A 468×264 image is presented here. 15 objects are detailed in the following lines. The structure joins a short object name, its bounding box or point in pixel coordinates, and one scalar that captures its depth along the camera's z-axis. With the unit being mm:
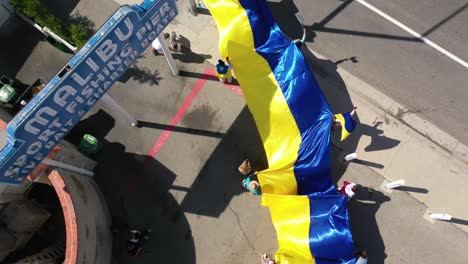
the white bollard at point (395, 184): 10247
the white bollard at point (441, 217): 10180
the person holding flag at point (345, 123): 10094
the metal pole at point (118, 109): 10062
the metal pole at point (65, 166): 8890
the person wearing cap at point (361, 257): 9656
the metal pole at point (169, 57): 10182
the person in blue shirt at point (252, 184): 10344
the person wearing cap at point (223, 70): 10947
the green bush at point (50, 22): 11734
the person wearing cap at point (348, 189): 10281
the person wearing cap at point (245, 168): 10680
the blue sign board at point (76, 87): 7480
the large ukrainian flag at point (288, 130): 9391
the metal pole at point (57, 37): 12180
